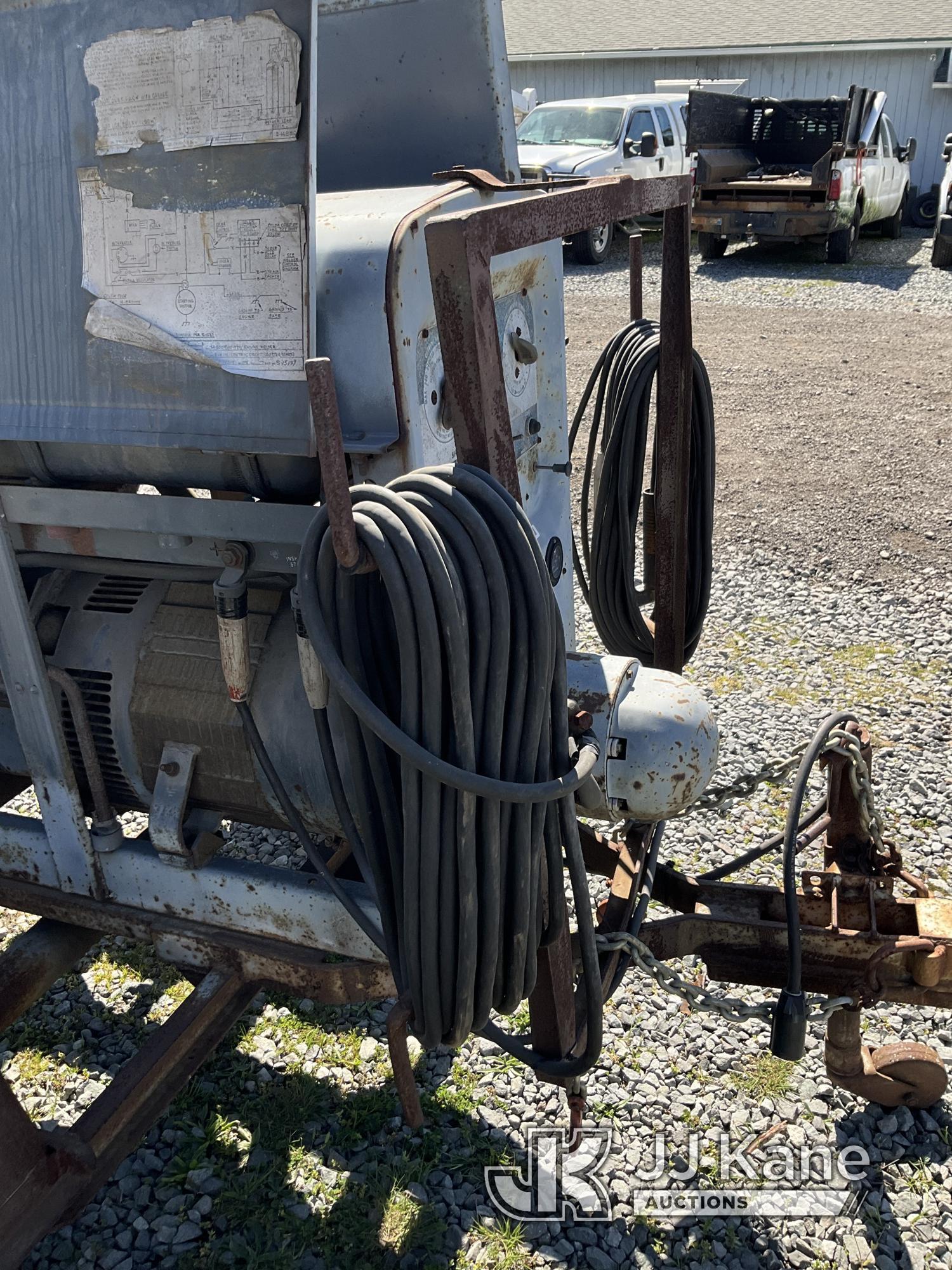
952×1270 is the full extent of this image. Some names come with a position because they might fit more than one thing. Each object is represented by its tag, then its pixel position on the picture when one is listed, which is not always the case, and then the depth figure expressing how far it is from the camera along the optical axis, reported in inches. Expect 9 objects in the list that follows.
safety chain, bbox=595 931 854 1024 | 85.3
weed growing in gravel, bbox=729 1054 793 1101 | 106.3
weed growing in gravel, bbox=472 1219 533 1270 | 90.7
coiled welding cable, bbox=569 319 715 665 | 122.2
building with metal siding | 722.2
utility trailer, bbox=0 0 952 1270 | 58.5
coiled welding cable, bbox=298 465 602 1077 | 55.7
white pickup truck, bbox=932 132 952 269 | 486.6
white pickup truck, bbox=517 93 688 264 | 528.7
